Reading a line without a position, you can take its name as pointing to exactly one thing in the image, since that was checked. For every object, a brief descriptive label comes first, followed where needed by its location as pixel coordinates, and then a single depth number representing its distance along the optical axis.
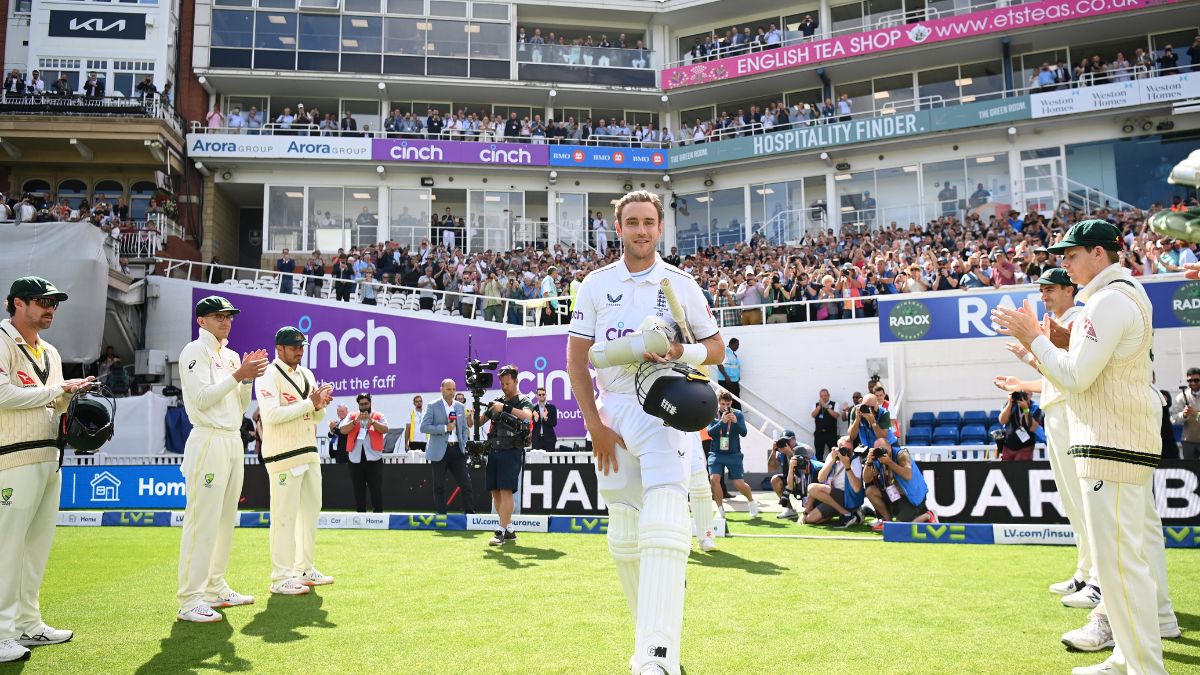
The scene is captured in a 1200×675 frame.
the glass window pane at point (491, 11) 35.28
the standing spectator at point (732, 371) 21.25
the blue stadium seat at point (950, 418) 19.86
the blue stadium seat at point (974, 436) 18.81
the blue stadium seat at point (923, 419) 20.11
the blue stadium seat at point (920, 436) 19.50
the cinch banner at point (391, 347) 22.33
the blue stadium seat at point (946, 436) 19.28
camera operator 10.79
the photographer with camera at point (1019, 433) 11.72
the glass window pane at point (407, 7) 34.78
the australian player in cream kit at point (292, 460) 7.50
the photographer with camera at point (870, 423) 11.66
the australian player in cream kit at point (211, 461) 6.45
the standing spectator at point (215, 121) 32.31
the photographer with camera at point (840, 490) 12.08
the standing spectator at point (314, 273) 27.03
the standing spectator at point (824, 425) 19.09
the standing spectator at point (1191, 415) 13.15
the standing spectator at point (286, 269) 28.14
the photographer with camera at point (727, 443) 12.28
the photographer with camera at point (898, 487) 11.20
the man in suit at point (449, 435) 13.30
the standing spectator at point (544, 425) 17.28
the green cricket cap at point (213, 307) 6.89
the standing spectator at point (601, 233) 32.44
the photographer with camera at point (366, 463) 13.65
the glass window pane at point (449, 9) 35.09
